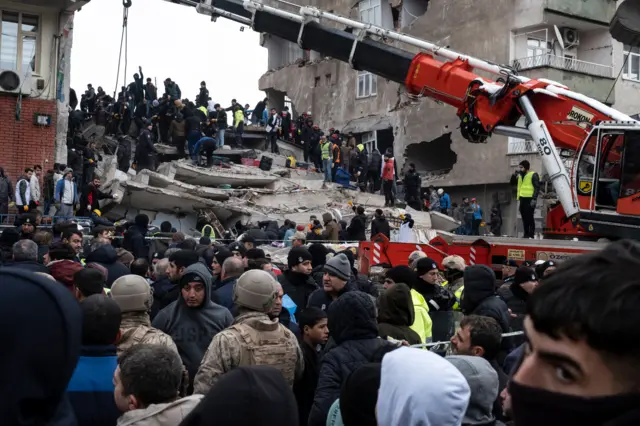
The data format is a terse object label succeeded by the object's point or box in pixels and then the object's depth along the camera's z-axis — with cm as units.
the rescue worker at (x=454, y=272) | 1013
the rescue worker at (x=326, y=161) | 2934
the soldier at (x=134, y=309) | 492
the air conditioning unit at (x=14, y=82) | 2003
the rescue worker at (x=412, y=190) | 2823
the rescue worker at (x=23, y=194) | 1903
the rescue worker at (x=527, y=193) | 1916
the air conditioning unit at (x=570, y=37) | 3256
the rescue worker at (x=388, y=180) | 2770
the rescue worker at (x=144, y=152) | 2519
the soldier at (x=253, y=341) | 479
